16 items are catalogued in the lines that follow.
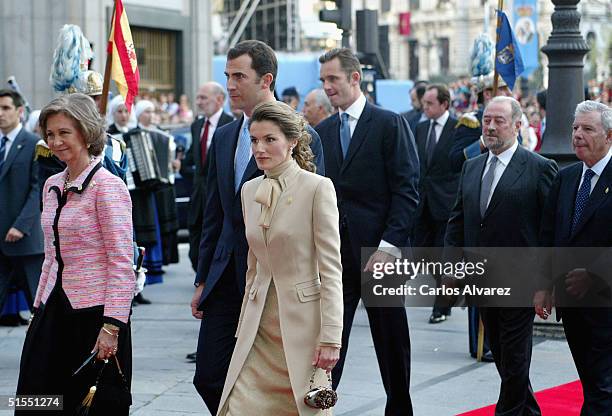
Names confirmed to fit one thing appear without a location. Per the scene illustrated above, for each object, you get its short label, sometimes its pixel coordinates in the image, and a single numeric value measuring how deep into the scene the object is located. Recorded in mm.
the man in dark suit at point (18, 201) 9812
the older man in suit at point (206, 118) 11211
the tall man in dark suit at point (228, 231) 5867
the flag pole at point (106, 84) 7898
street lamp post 10102
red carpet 7328
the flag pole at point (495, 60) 10016
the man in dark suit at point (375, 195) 6781
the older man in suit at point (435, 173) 11203
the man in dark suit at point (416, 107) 13308
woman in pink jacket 5402
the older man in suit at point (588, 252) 6199
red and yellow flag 8078
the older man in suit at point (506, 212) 6664
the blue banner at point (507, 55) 10250
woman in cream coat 5000
